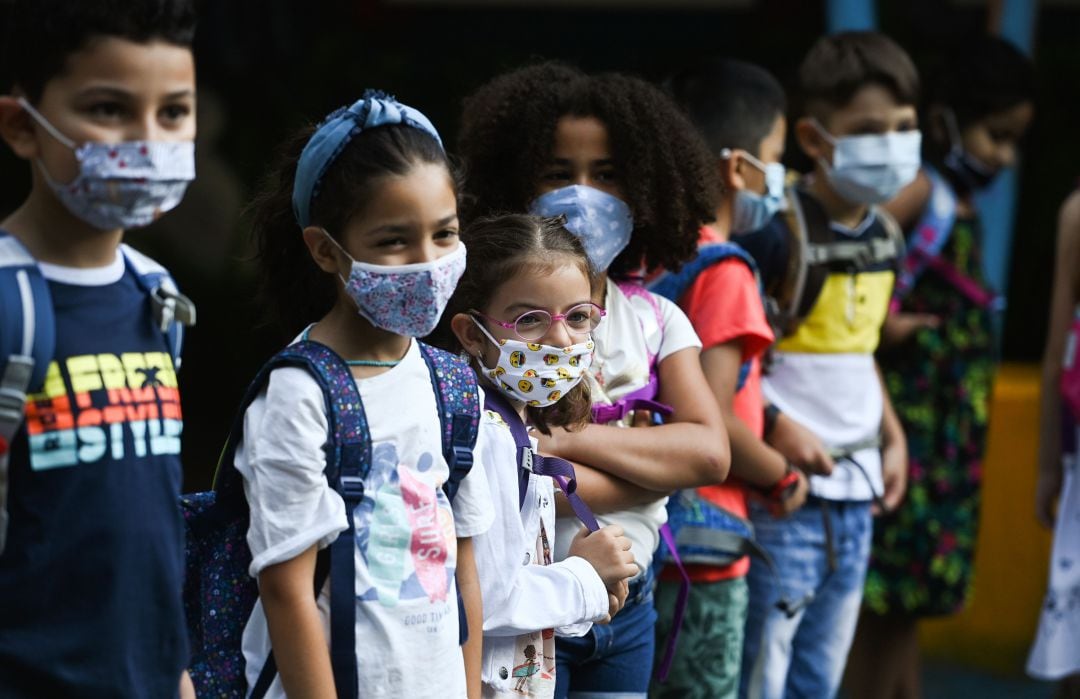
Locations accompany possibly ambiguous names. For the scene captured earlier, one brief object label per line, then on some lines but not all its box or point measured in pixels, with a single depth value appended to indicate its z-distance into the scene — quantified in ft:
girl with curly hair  20.27
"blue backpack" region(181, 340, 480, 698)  15.76
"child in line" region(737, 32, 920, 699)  26.37
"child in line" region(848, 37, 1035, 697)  32.27
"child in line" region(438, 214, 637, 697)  18.25
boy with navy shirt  14.20
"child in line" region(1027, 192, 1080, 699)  30.78
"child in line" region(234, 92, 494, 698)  15.47
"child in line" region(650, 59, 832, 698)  22.99
